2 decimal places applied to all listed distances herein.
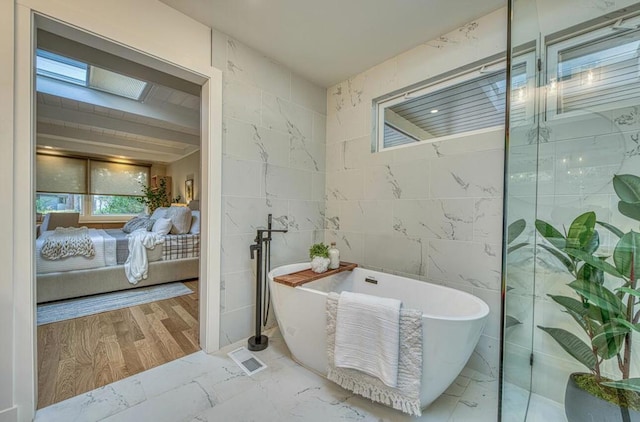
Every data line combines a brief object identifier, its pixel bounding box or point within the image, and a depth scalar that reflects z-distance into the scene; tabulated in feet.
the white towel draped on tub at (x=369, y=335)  4.08
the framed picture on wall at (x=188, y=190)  18.72
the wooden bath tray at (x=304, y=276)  5.65
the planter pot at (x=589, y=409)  3.57
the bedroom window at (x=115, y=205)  20.58
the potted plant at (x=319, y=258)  6.71
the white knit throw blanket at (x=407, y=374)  4.03
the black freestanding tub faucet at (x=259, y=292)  6.57
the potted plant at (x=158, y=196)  21.27
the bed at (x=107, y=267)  9.11
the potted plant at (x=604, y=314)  3.72
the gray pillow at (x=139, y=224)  13.73
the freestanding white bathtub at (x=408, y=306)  3.99
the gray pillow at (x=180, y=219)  13.12
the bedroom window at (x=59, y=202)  18.42
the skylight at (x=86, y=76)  8.82
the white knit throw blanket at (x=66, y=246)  9.14
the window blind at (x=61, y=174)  18.56
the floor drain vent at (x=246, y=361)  5.73
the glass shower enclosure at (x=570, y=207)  3.94
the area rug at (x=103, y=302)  8.26
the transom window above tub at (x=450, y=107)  5.75
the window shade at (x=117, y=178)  20.57
